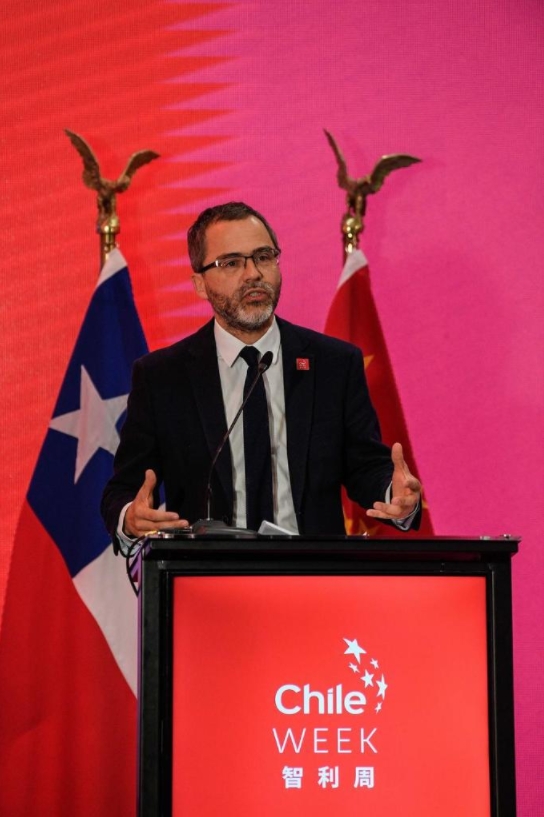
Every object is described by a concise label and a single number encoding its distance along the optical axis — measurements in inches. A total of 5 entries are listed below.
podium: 124.4
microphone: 130.4
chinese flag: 275.7
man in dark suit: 187.0
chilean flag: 258.1
